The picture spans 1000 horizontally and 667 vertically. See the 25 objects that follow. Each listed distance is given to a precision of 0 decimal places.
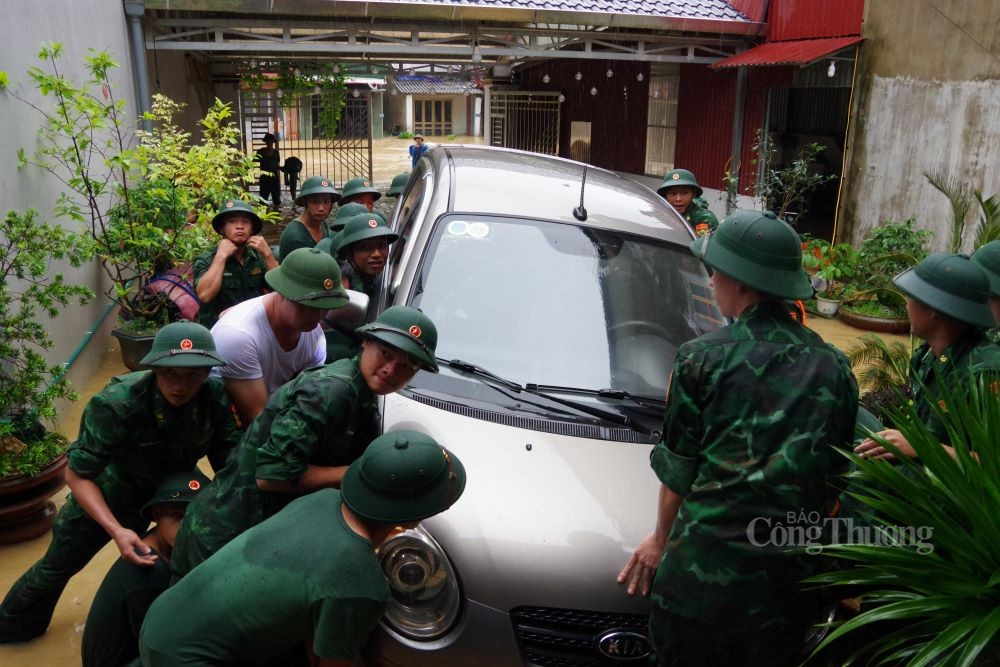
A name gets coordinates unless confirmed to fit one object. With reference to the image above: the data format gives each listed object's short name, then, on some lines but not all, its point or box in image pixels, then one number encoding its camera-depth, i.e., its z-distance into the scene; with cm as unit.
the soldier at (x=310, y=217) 560
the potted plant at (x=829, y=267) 1004
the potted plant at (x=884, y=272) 930
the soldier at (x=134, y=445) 294
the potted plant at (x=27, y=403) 432
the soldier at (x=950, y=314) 277
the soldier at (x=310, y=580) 204
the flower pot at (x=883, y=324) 937
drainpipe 953
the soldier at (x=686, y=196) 634
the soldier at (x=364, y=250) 468
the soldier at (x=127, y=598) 300
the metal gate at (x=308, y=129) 1883
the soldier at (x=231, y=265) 483
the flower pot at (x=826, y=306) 1003
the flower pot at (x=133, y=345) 689
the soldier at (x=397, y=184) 713
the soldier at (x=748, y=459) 224
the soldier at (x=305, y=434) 261
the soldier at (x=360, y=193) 614
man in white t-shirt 328
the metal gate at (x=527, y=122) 1956
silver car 252
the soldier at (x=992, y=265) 322
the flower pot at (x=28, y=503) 430
